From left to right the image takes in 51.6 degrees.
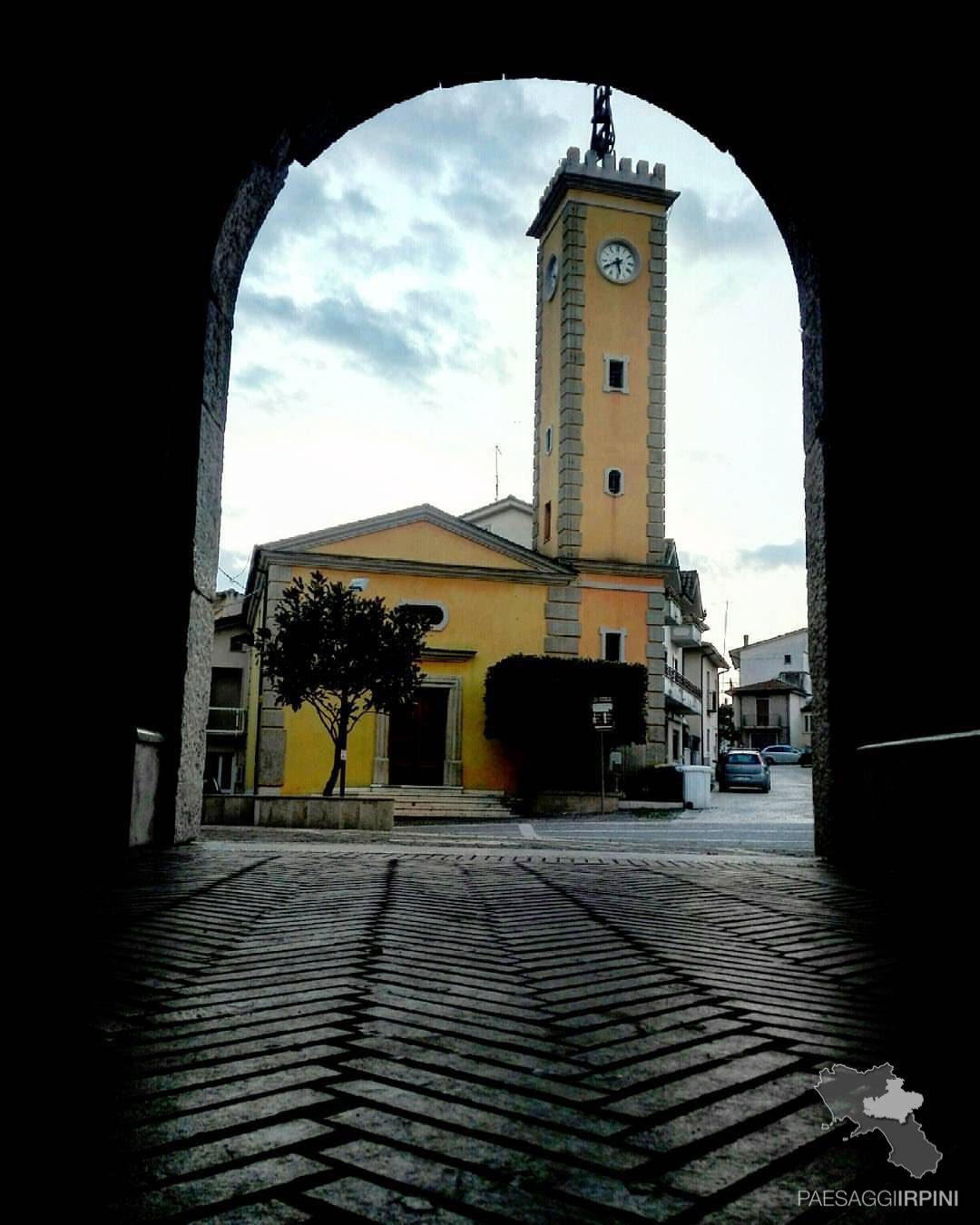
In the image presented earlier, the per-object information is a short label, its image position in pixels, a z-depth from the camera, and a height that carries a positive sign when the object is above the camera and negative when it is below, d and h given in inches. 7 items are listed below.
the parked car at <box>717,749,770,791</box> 1323.8 +0.3
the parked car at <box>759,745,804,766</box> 2320.4 +38.8
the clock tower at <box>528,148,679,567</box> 1041.5 +415.1
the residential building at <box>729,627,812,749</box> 2942.9 +176.0
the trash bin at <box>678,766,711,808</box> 904.9 -15.4
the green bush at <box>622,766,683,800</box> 956.0 -14.1
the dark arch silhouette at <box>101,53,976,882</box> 233.3 +91.7
